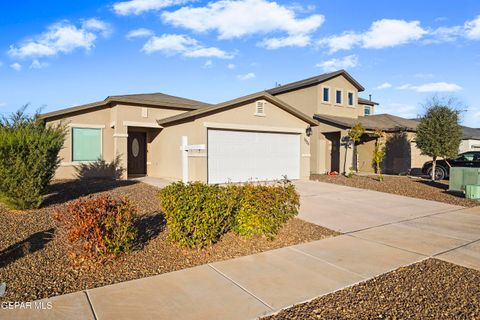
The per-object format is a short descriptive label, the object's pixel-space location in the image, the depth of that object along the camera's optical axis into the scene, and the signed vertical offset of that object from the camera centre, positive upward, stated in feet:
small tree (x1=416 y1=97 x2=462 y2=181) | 54.60 +4.13
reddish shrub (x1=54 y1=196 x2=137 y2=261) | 15.79 -3.69
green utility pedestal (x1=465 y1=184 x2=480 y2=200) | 39.40 -4.24
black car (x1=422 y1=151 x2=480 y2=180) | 58.49 -1.06
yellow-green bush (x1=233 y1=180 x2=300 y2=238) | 20.17 -3.51
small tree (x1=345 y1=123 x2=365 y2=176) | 59.52 +4.41
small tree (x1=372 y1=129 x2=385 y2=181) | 54.54 +0.30
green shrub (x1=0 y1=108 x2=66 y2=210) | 25.01 -0.83
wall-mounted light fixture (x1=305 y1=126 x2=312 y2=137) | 57.29 +4.20
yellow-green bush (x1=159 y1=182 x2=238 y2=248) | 17.99 -3.29
